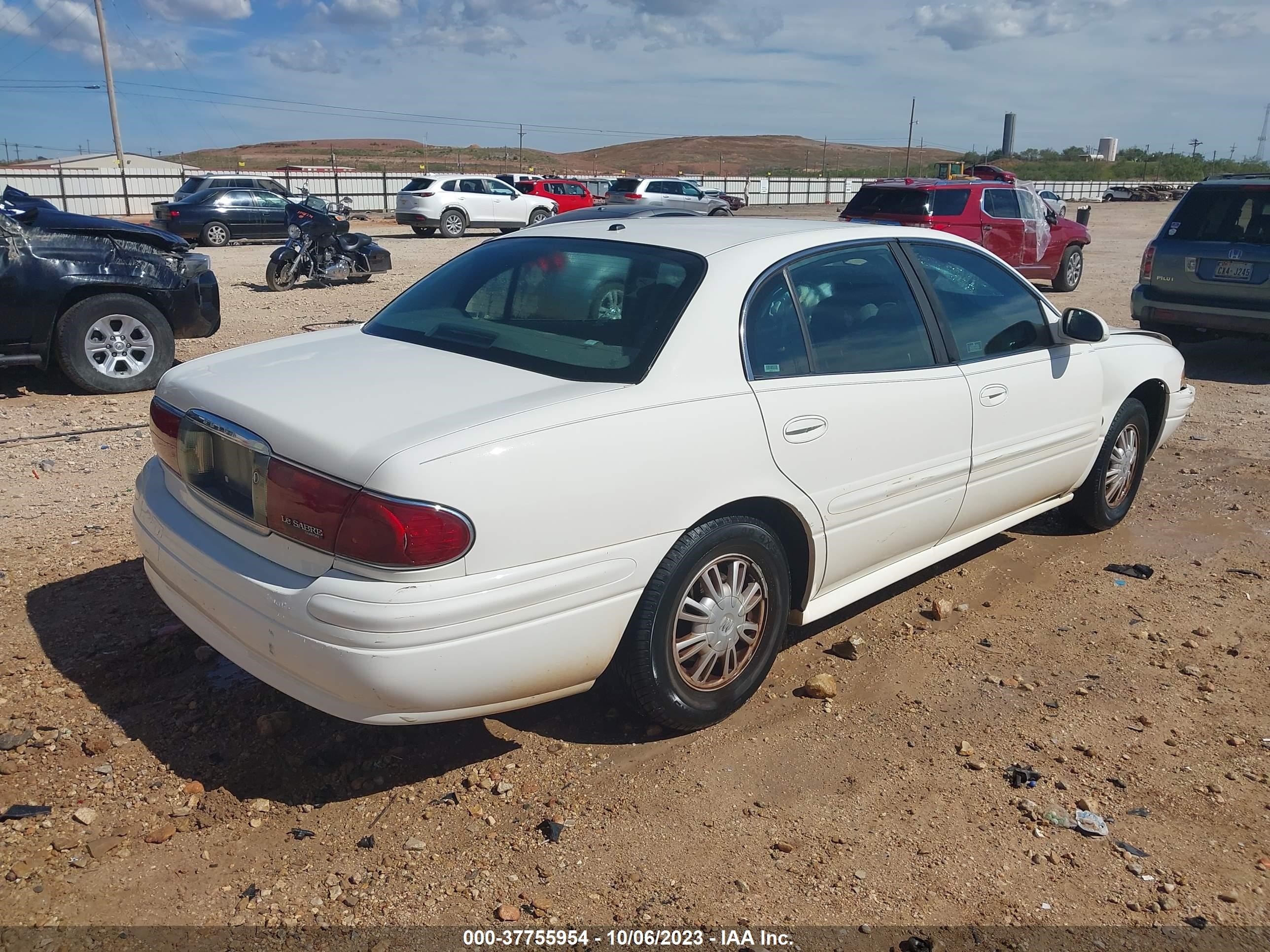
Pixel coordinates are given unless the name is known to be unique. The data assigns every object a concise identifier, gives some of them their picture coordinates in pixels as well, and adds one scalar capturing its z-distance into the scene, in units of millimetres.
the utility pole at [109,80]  37469
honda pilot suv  9344
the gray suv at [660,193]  26109
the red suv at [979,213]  14320
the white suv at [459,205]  27016
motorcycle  15133
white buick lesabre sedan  2701
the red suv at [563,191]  30172
